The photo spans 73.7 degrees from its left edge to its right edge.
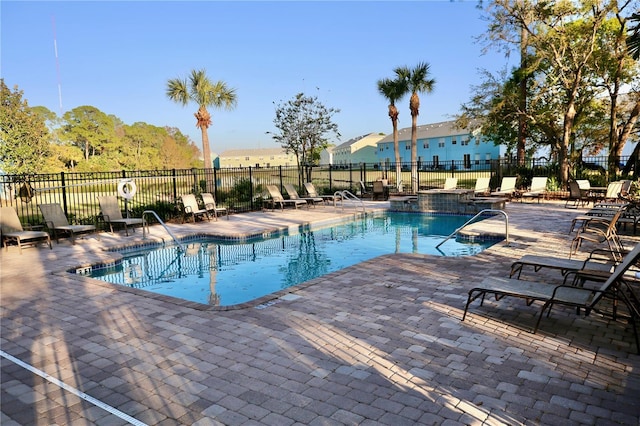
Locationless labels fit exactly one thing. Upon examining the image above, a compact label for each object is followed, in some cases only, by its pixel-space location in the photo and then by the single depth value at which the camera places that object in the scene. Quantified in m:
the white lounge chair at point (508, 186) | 17.39
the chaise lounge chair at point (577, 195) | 13.91
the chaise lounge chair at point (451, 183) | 17.94
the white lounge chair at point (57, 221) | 9.85
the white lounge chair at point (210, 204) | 13.83
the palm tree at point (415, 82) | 23.45
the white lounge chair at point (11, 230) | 9.18
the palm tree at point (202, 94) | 20.14
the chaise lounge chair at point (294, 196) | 16.95
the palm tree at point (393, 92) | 23.92
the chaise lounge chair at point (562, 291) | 3.66
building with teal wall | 50.91
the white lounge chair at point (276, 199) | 16.30
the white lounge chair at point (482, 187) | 17.27
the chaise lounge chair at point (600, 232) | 6.73
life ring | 11.07
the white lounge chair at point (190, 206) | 13.19
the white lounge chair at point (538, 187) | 16.97
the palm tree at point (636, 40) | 10.45
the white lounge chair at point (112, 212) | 10.89
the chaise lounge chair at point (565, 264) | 4.98
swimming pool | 7.20
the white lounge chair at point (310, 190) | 18.40
